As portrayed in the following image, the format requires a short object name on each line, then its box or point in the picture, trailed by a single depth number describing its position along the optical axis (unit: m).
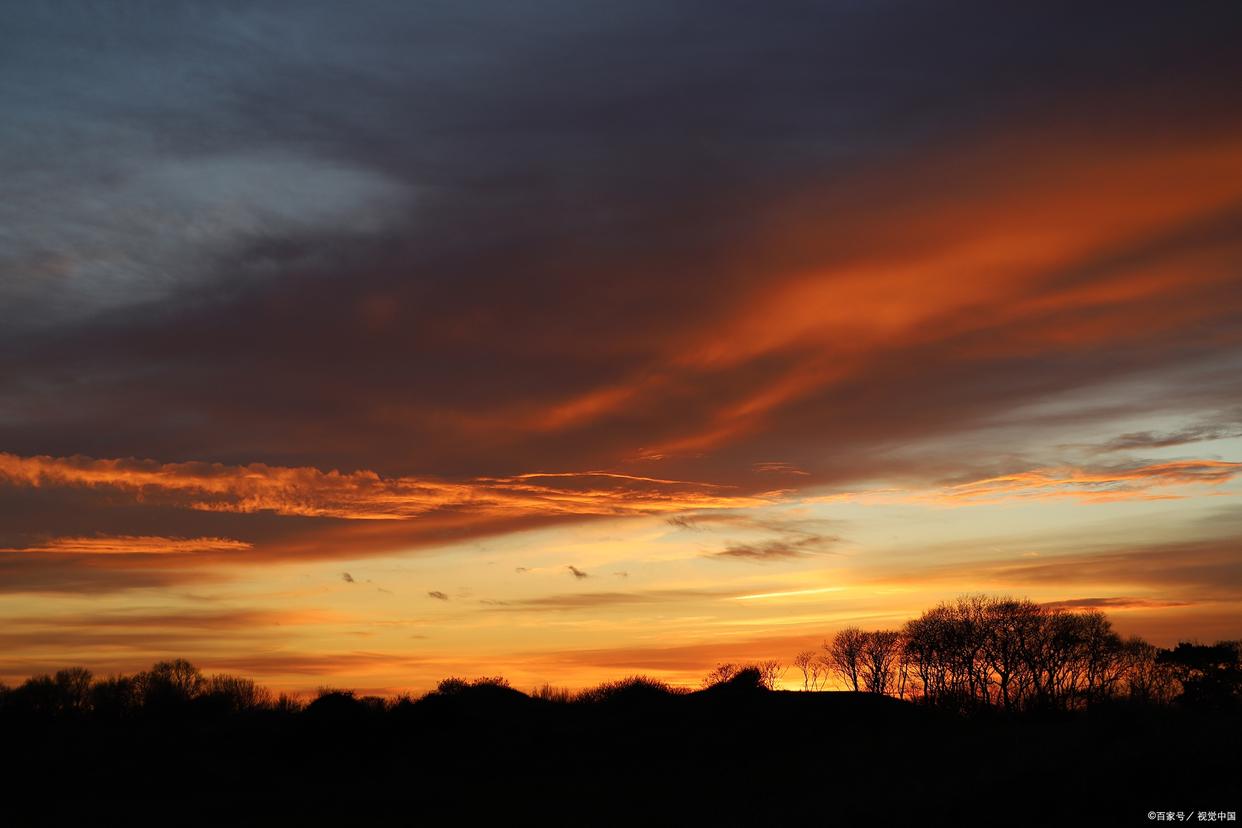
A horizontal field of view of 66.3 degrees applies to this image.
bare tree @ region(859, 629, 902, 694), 106.12
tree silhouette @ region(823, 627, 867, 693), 108.44
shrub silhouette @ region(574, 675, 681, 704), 77.38
